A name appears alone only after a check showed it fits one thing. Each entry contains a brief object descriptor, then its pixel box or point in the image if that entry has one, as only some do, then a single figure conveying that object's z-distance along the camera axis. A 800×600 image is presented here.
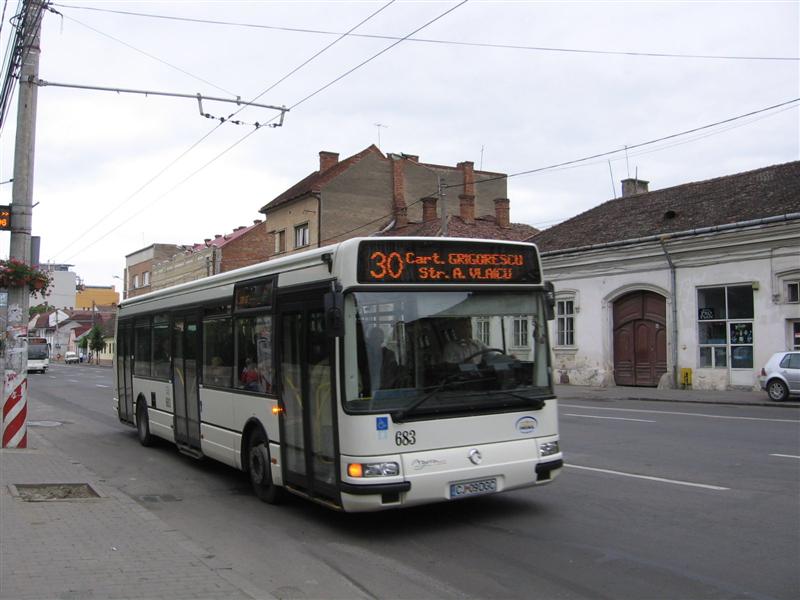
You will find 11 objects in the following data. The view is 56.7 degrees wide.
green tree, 85.06
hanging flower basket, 11.64
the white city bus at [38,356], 51.66
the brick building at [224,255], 56.50
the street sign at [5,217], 11.91
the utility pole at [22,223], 11.68
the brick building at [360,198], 44.94
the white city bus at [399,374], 6.44
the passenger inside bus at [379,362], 6.47
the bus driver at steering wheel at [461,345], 6.80
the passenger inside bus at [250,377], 8.37
